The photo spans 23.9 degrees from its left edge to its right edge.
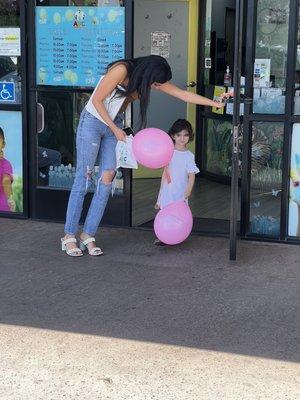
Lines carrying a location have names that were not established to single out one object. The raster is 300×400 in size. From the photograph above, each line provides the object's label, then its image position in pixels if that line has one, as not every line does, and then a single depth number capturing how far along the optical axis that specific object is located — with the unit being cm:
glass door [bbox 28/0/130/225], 614
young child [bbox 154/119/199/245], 587
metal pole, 514
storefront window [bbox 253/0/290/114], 571
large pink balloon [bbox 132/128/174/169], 517
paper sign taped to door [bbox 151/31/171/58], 846
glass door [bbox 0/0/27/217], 643
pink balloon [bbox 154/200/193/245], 561
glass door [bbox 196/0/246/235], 834
